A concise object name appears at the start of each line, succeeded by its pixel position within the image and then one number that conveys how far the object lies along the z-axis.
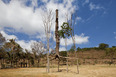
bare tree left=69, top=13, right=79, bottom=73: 13.92
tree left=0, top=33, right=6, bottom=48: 25.85
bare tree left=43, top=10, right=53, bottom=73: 15.24
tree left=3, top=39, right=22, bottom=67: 29.50
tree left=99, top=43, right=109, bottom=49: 77.18
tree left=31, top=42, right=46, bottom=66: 33.44
